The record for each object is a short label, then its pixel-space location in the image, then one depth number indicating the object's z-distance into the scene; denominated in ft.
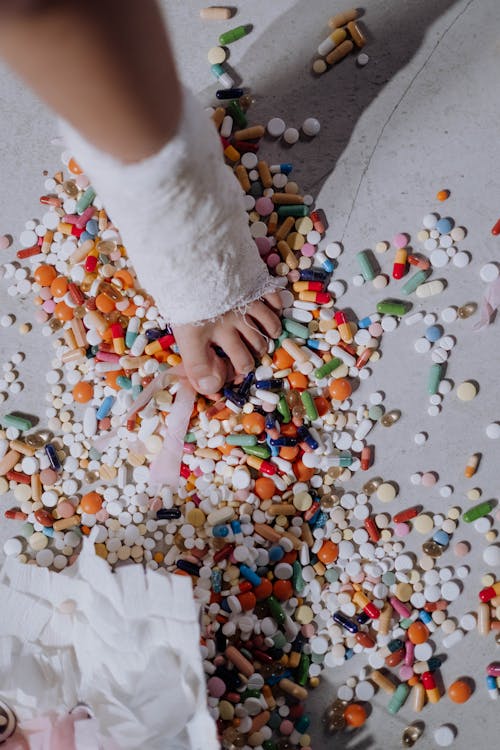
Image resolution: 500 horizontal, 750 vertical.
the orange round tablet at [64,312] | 4.43
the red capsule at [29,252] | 4.55
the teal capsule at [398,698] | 4.08
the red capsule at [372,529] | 4.20
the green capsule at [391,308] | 4.30
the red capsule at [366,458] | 4.26
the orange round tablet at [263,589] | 4.09
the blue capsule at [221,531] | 4.15
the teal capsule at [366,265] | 4.36
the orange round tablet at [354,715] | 4.05
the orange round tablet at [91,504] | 4.27
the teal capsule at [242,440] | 4.18
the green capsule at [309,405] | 4.22
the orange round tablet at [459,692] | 4.09
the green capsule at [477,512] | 4.22
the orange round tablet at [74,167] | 4.55
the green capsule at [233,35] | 4.60
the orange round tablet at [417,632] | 4.11
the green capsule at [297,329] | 4.27
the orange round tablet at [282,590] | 4.11
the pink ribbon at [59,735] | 3.69
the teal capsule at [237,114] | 4.52
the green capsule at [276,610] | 4.08
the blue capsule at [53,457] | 4.35
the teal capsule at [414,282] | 4.33
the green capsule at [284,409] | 4.22
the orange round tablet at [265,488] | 4.18
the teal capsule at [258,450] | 4.20
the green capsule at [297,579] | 4.14
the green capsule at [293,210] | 4.40
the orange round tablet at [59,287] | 4.44
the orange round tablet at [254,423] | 4.20
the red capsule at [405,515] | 4.22
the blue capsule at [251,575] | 4.08
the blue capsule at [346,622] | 4.07
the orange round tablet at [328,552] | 4.16
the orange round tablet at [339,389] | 4.25
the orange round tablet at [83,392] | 4.38
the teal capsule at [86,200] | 4.48
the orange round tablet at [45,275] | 4.49
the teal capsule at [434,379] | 4.28
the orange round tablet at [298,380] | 4.25
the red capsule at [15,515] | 4.36
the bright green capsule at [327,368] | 4.26
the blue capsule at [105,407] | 4.33
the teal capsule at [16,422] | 4.42
